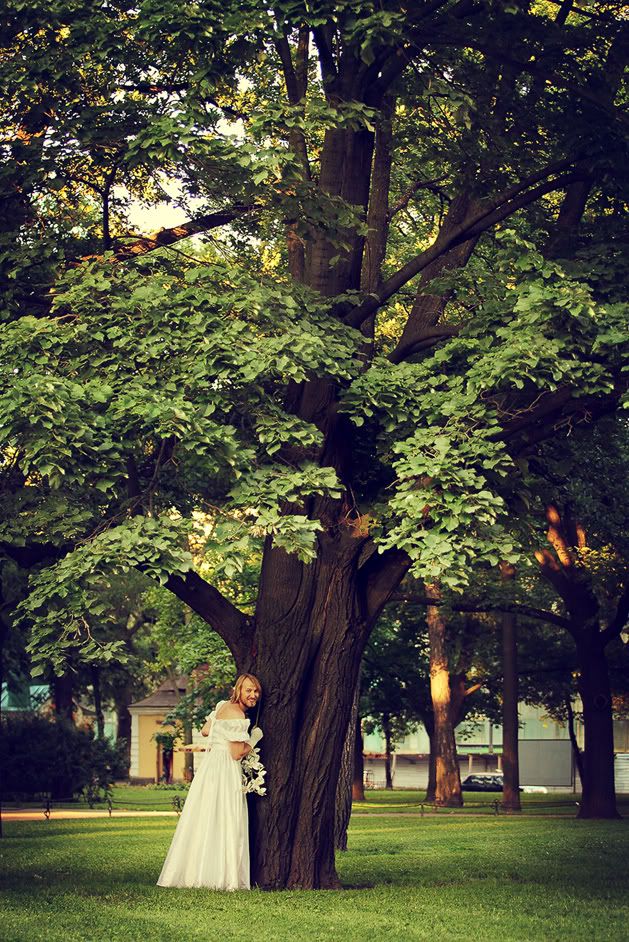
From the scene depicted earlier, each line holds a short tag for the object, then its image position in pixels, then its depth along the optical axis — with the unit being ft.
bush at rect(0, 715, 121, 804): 114.21
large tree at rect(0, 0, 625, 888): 40.14
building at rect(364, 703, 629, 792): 233.55
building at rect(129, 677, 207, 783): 226.79
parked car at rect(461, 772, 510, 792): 232.94
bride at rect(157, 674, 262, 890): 43.86
